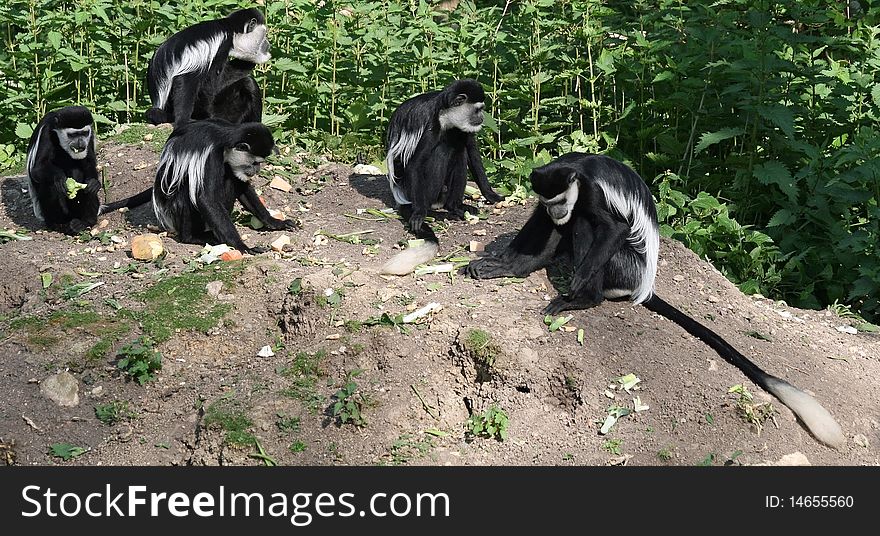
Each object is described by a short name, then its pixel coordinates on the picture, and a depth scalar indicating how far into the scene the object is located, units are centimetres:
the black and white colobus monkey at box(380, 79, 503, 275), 593
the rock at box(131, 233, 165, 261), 531
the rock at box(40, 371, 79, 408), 434
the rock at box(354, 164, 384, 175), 680
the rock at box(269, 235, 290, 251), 546
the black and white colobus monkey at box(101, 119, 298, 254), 542
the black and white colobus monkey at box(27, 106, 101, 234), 560
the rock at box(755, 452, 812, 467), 397
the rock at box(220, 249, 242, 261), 526
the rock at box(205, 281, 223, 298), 490
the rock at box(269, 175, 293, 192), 643
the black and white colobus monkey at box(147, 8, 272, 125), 675
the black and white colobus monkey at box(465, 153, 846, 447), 470
